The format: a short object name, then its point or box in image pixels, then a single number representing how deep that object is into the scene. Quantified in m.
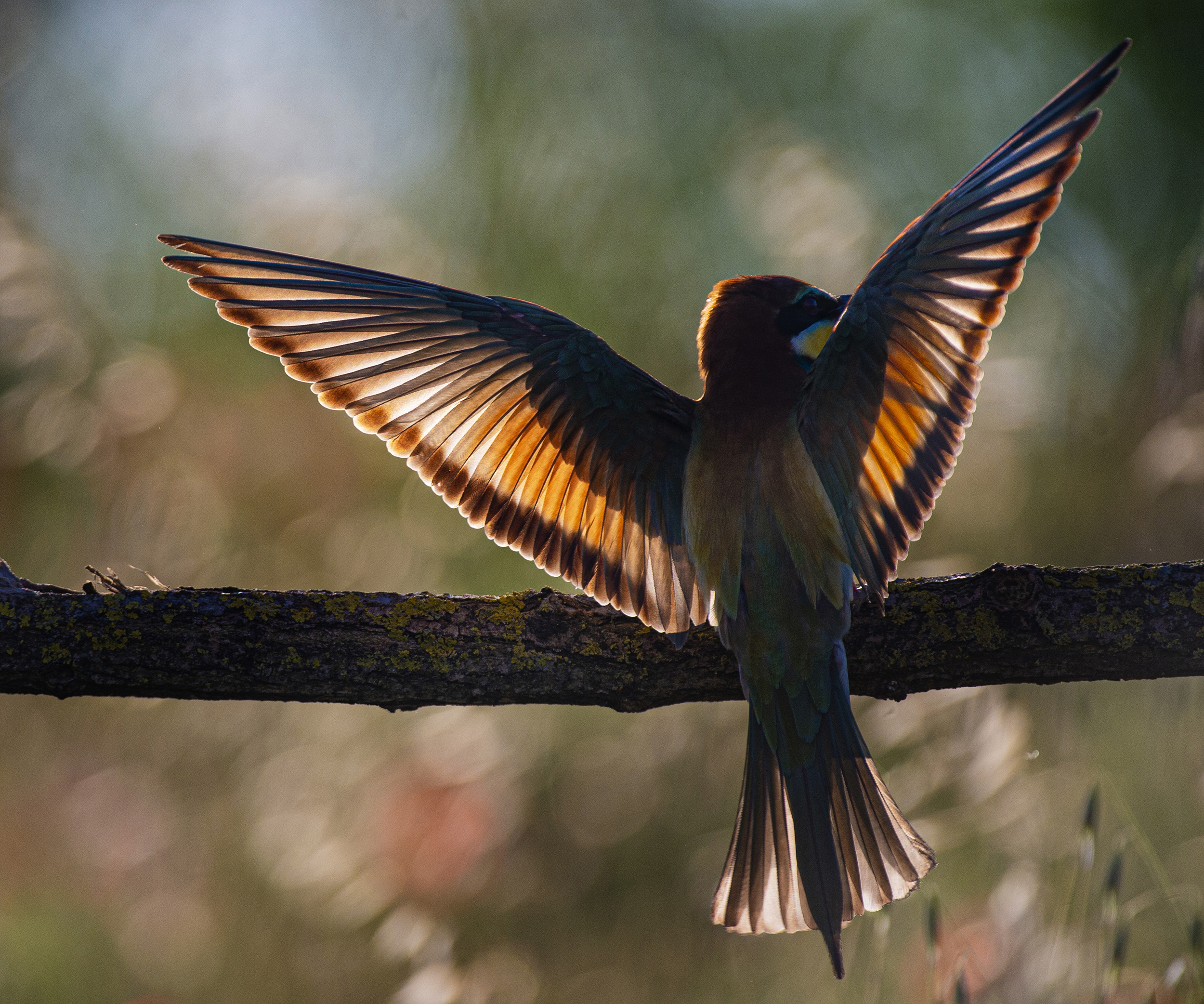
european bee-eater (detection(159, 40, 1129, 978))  6.50
